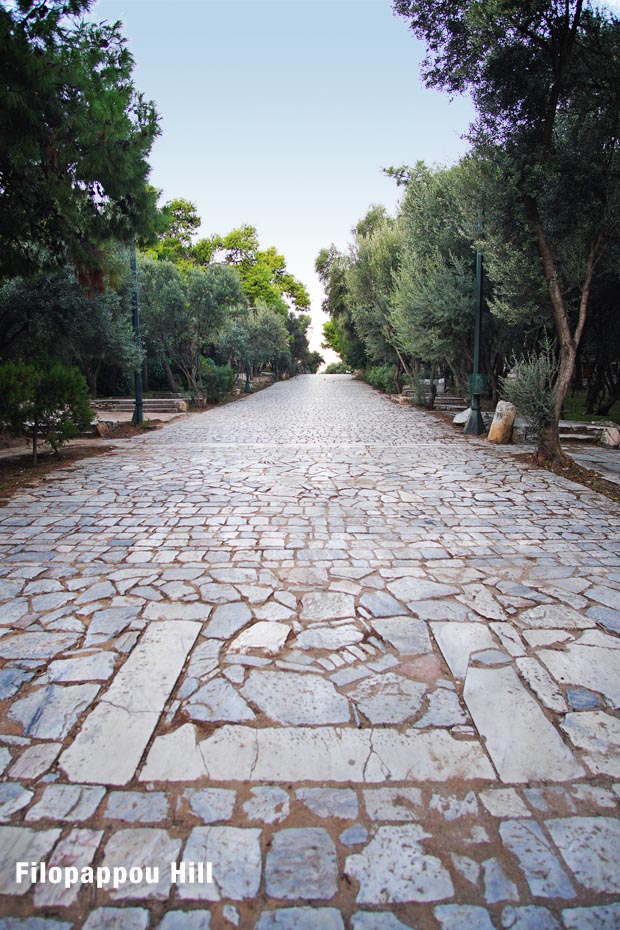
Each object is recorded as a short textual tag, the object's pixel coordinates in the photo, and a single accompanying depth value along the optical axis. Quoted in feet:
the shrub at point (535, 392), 26.66
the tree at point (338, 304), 107.55
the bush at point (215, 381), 69.26
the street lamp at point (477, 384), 35.50
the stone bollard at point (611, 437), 33.04
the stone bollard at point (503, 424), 34.04
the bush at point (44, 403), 24.11
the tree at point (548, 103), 22.03
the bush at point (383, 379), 87.22
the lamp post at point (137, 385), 41.81
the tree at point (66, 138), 15.81
